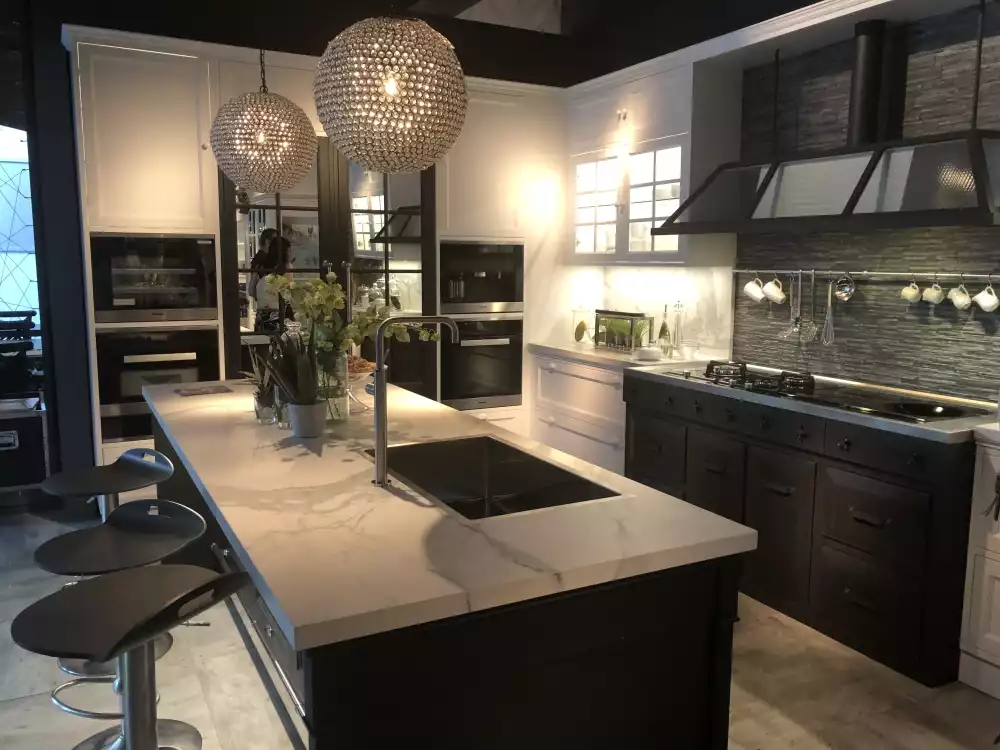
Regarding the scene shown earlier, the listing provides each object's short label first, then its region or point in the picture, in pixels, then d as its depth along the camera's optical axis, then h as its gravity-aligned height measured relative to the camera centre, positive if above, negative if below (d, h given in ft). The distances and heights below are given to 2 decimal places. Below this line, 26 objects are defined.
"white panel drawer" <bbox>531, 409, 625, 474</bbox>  14.97 -3.13
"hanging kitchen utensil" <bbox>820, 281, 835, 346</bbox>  12.65 -0.68
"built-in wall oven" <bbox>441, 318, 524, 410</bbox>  16.66 -1.79
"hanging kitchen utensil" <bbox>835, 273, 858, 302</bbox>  12.24 -0.08
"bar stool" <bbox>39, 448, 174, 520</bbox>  8.81 -2.25
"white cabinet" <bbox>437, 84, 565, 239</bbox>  16.17 +2.26
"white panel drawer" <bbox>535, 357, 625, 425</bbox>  14.91 -2.16
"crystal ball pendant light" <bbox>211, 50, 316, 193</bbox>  9.53 +1.63
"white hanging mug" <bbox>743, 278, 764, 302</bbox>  13.64 -0.16
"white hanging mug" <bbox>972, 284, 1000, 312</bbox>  10.26 -0.22
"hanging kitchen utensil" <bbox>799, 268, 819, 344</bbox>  12.97 -0.73
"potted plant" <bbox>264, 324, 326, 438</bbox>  8.48 -1.14
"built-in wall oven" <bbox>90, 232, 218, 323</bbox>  13.33 -0.03
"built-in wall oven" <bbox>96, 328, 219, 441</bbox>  13.57 -1.53
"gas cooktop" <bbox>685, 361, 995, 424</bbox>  10.26 -1.57
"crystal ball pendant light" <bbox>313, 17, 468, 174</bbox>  6.54 +1.53
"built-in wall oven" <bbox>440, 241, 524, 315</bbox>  16.26 +0.02
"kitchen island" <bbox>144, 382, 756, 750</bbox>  4.57 -2.04
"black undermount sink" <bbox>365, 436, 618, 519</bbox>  7.80 -1.97
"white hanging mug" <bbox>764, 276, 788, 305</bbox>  13.24 -0.18
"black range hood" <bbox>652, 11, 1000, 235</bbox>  9.49 +1.32
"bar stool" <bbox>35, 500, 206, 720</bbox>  7.35 -2.53
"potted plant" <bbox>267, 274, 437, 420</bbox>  8.77 -0.51
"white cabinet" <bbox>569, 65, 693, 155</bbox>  13.99 +3.11
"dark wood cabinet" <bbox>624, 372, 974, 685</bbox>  9.16 -2.95
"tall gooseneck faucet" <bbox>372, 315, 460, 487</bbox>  6.74 -1.03
